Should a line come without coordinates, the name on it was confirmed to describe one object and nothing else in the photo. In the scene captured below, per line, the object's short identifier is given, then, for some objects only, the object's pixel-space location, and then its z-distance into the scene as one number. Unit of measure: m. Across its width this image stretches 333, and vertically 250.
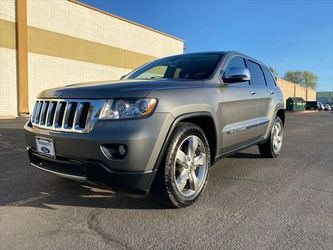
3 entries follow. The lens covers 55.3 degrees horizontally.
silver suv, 2.83
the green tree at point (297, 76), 124.25
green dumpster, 44.16
